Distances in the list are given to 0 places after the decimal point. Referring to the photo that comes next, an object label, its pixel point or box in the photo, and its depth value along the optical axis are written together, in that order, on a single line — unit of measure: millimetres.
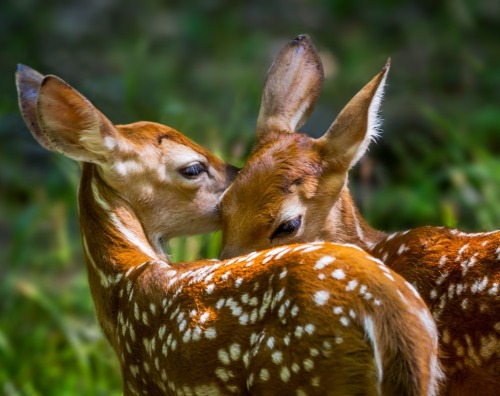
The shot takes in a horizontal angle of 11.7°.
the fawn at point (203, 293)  7266
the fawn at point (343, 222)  8320
